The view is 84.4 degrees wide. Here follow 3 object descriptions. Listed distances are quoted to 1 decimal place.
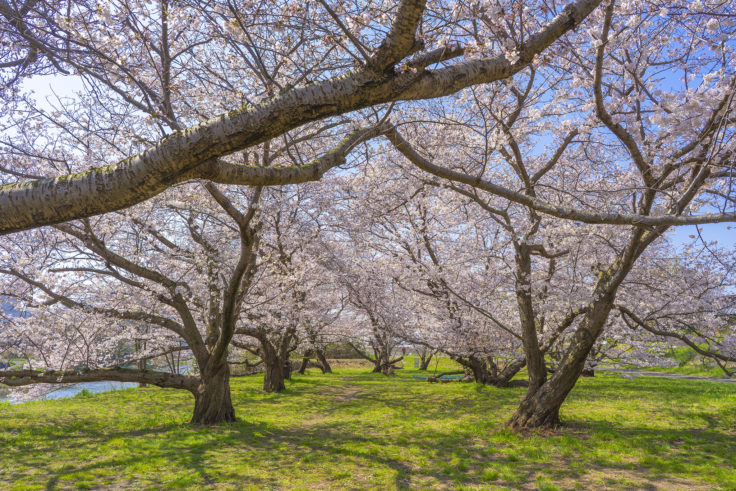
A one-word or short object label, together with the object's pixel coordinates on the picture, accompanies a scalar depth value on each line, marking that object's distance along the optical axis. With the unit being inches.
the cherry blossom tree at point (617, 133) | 184.1
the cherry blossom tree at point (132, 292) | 302.2
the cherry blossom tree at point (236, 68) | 99.7
